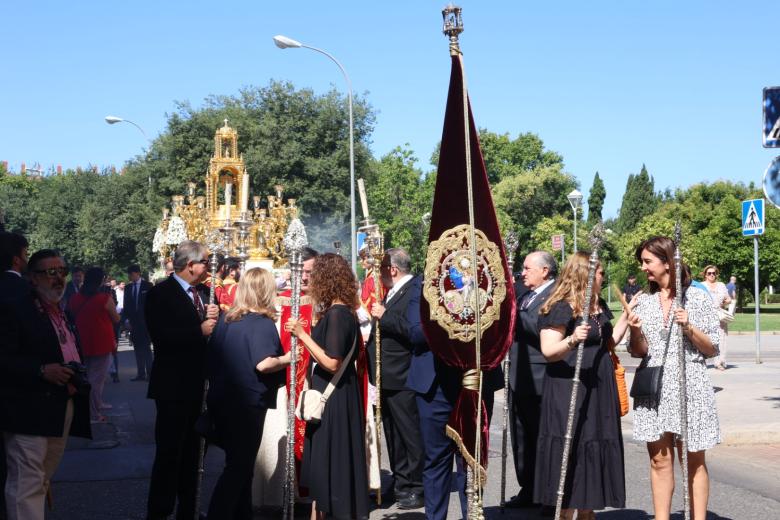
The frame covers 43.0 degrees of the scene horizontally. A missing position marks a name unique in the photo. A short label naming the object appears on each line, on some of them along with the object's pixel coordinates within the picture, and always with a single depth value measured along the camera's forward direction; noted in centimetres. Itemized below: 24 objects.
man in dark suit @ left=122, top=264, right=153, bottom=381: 1756
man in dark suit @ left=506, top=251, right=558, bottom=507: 739
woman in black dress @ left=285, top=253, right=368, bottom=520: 657
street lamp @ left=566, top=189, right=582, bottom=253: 3331
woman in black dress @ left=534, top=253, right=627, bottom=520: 596
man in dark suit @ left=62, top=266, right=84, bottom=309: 2055
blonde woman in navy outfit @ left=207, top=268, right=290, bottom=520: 612
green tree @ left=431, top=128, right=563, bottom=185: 8275
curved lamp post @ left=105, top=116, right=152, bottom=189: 3738
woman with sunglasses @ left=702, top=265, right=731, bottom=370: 1877
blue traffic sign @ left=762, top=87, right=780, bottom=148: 1016
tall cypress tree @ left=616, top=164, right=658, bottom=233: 9488
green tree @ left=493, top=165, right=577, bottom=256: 7600
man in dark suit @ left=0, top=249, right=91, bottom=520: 565
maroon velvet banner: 573
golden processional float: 2116
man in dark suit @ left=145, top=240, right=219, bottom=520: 669
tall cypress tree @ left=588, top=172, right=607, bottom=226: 9512
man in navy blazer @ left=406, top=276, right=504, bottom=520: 636
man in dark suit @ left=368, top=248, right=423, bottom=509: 788
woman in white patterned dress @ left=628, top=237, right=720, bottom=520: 608
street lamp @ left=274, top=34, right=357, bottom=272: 2978
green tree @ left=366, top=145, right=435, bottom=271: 5000
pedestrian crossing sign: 1741
